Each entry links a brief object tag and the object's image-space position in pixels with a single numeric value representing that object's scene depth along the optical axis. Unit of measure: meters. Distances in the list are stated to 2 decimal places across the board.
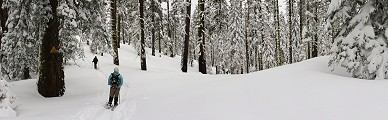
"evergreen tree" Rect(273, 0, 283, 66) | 28.36
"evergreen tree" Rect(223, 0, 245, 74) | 40.56
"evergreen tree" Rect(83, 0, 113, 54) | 15.49
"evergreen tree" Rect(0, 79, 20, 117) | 10.80
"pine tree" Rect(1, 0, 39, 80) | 14.84
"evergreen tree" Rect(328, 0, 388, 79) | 11.77
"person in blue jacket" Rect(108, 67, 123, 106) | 13.43
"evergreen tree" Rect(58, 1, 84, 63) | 13.48
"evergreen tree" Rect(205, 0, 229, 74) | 27.76
